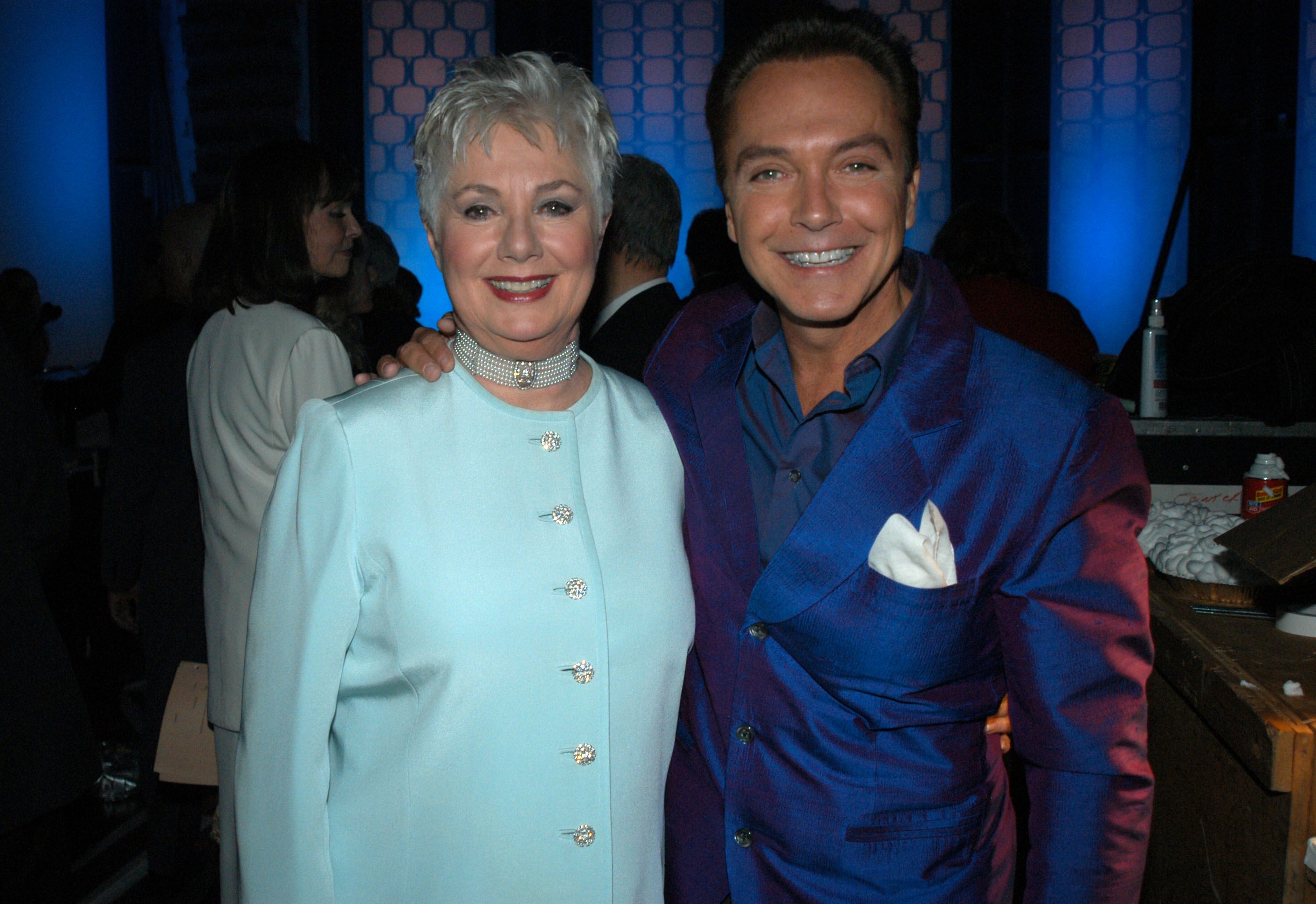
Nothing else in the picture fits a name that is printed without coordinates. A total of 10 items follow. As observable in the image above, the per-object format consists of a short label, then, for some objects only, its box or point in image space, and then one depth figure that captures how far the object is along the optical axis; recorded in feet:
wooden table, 5.04
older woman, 4.16
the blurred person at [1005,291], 11.10
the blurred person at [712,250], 12.13
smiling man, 4.15
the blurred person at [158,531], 9.04
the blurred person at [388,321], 14.98
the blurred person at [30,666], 7.00
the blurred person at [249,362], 7.46
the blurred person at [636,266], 8.95
